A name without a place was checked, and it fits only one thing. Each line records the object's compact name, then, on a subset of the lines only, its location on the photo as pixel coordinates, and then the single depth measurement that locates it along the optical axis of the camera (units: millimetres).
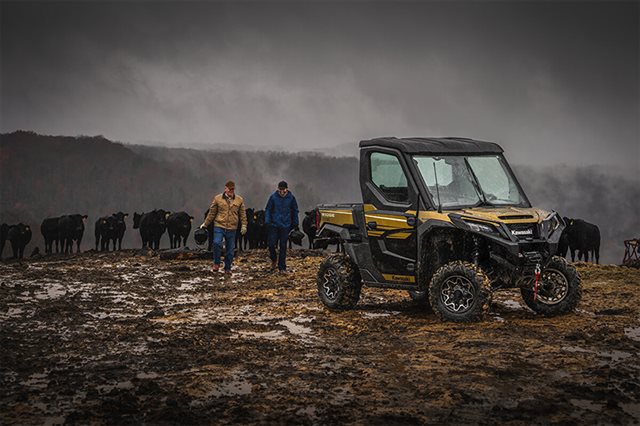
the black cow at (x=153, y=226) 41531
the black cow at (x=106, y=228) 41688
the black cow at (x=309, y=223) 37375
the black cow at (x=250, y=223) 40447
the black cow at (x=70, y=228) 41781
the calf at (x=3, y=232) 44500
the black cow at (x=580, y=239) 34688
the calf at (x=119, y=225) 42156
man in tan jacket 19938
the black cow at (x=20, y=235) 40506
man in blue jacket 20203
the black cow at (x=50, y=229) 42594
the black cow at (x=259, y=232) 40219
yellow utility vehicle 12789
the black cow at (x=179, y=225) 41938
